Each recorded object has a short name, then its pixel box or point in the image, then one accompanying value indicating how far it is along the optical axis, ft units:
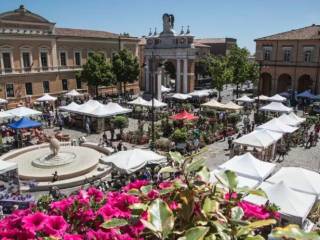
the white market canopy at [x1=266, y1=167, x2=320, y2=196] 34.27
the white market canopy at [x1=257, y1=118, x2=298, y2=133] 61.87
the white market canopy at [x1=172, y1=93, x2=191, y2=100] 108.83
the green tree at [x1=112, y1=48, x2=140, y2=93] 121.29
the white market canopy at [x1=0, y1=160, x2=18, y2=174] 40.67
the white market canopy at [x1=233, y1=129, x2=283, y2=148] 52.68
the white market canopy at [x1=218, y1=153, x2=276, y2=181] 38.21
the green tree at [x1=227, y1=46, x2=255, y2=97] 134.21
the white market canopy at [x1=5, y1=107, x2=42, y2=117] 73.78
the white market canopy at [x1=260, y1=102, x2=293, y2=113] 83.71
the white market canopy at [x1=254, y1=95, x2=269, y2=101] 107.24
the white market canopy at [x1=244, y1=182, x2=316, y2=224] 29.60
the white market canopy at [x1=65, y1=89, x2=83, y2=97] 111.14
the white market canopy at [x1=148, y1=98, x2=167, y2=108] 90.68
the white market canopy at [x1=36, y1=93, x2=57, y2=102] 97.95
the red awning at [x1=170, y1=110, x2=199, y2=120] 74.74
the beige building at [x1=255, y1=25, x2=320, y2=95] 120.45
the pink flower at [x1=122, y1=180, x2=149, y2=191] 10.75
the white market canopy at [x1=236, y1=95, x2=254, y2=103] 103.86
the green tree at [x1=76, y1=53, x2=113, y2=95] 113.80
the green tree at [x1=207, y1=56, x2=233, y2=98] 120.98
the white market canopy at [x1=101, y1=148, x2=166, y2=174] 42.11
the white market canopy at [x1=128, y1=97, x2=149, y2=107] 92.38
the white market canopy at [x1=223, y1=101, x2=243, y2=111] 86.02
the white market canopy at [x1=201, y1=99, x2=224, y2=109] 89.87
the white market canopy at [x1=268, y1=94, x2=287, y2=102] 103.19
